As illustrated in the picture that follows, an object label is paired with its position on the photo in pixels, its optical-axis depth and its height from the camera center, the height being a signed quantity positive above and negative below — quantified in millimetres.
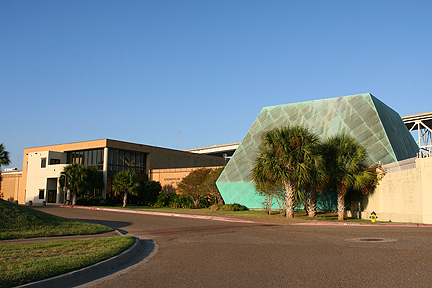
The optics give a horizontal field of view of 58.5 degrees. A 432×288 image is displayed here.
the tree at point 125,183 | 43844 +271
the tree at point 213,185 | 38469 +174
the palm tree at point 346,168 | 24594 +1333
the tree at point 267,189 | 25889 -100
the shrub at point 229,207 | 33375 -1766
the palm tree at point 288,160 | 24656 +1790
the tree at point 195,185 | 40781 +151
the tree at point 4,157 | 45062 +3110
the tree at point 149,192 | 47469 -765
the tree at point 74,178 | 44594 +788
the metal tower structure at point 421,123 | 60531 +10824
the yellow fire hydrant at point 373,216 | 22441 -1558
